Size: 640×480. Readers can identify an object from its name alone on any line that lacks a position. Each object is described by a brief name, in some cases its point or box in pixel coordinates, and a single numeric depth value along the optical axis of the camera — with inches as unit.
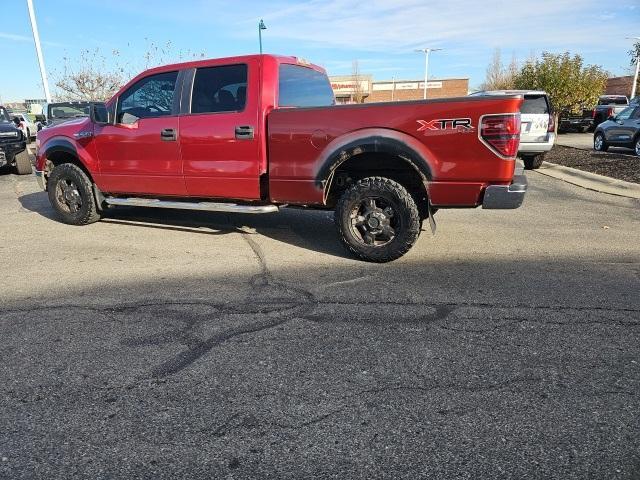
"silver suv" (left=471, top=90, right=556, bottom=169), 450.3
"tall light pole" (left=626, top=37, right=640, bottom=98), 1556.1
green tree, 668.1
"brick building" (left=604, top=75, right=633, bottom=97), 1894.7
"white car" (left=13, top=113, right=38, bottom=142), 798.6
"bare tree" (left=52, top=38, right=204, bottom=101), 1131.3
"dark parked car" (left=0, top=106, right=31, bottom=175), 462.9
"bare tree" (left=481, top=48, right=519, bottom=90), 1806.1
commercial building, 2354.8
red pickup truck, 179.8
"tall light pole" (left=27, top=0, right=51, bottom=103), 809.5
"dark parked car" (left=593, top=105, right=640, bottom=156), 549.0
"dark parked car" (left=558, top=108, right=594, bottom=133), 919.2
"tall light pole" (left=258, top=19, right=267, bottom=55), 631.2
